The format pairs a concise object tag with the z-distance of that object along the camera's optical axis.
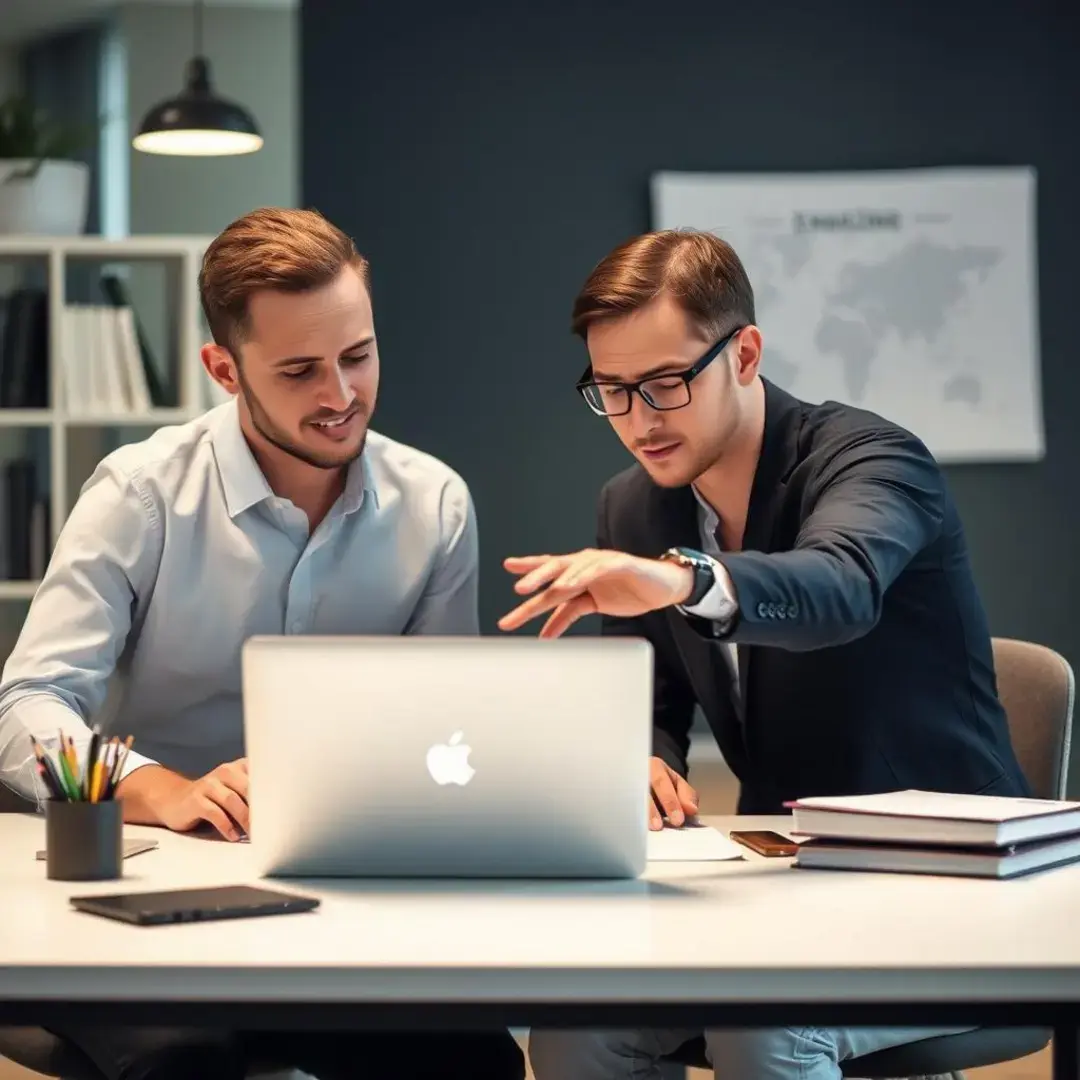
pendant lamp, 4.38
